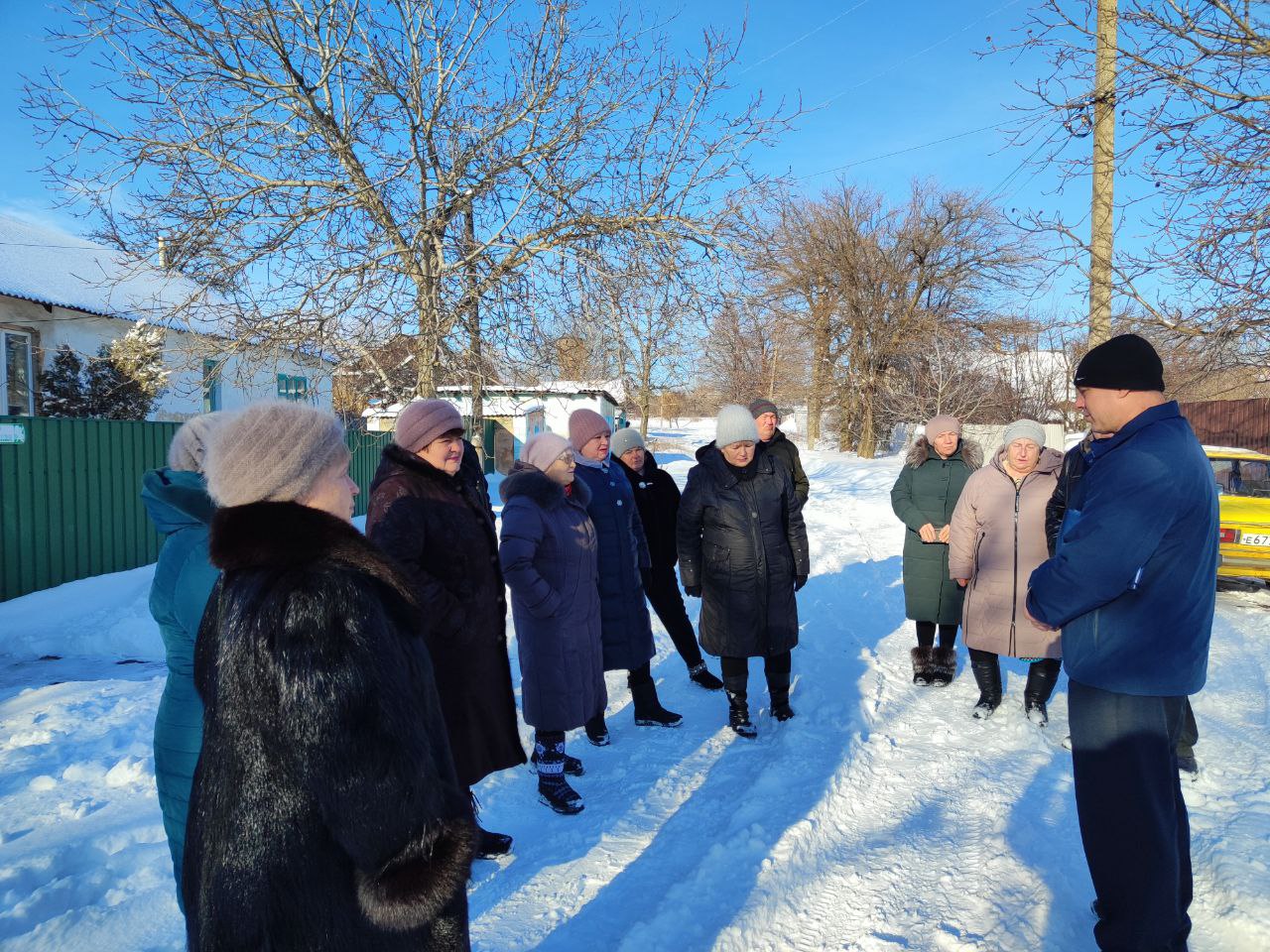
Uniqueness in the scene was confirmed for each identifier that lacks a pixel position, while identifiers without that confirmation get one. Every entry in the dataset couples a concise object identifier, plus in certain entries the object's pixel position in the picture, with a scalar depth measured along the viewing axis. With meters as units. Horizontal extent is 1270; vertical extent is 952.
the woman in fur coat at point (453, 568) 3.04
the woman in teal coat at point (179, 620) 2.12
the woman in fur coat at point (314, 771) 1.43
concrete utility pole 5.69
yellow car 8.30
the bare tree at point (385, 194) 5.88
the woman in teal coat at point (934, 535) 5.30
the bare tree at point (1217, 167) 4.84
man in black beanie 2.25
